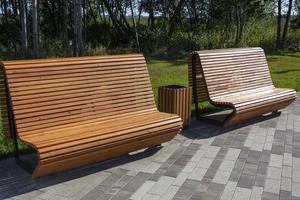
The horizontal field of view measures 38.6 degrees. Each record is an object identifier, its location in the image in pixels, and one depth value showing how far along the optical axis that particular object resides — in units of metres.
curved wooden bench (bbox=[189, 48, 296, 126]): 6.52
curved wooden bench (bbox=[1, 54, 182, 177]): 4.34
